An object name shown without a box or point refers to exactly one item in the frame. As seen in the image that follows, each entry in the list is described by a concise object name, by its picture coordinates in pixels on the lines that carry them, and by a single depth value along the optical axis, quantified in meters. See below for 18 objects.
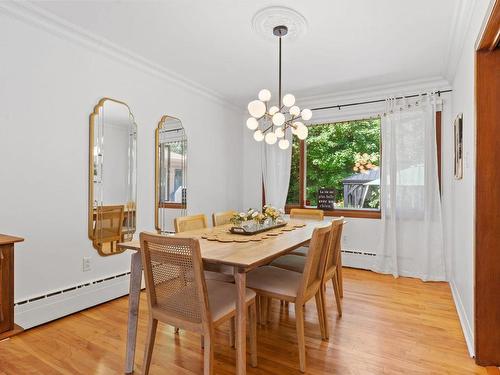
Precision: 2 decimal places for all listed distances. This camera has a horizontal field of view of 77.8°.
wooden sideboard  1.61
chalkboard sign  4.46
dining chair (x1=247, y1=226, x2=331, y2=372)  1.93
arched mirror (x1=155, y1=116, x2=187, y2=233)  3.58
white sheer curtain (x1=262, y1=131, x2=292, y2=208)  4.75
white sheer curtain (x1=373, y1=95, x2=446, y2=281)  3.74
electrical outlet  2.82
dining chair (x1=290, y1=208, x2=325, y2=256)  3.61
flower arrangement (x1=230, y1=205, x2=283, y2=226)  2.69
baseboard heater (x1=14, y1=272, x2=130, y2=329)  2.39
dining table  1.66
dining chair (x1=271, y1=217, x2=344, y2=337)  2.35
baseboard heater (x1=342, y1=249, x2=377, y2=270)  4.17
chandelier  2.35
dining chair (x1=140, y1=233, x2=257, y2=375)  1.57
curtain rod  3.78
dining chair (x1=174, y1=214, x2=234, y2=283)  2.45
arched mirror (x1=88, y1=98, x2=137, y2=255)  2.89
